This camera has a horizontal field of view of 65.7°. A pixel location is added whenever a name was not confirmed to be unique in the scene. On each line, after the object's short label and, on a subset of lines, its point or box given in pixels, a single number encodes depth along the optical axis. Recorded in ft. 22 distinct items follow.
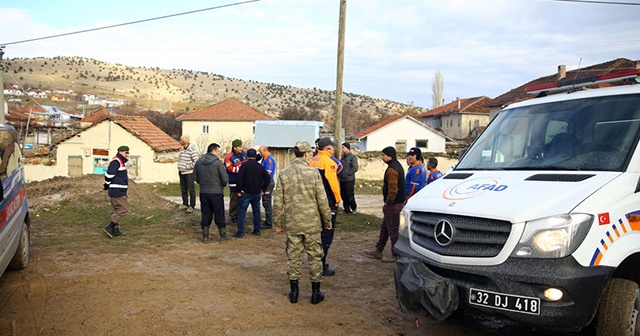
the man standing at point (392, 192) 27.04
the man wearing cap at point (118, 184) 32.94
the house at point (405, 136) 143.23
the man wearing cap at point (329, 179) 24.92
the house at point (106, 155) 87.40
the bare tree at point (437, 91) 266.98
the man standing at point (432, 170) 32.44
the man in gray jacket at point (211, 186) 32.65
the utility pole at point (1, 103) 63.41
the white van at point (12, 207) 20.43
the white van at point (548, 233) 12.85
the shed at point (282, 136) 84.79
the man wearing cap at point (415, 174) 31.42
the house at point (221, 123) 158.61
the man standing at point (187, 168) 42.75
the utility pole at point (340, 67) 47.73
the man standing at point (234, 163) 38.41
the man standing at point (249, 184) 34.24
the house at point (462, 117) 178.70
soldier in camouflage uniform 20.54
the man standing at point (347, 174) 45.70
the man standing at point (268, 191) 38.58
